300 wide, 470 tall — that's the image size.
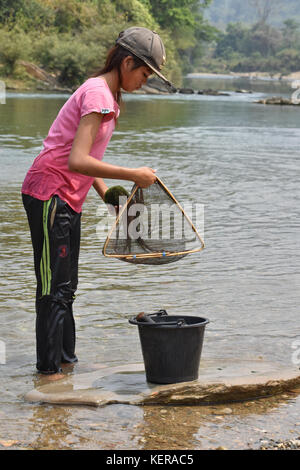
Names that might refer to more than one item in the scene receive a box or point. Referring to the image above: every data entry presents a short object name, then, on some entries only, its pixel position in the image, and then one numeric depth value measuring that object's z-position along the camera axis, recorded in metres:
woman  4.06
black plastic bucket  4.32
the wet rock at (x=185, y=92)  56.47
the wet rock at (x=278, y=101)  47.33
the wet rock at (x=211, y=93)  56.02
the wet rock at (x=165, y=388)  4.30
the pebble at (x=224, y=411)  4.23
